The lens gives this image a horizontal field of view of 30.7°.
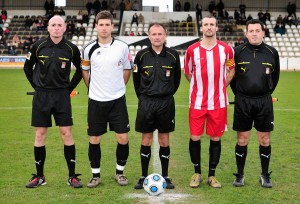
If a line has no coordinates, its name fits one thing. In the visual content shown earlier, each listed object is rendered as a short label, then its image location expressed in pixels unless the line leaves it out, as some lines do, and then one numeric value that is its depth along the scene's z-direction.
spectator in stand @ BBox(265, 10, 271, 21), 42.01
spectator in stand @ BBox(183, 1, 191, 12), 42.58
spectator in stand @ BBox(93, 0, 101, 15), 42.40
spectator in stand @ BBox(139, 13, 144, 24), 40.91
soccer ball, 6.14
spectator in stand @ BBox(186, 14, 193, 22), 40.69
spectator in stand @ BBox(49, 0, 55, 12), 43.28
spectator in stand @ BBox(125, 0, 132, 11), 42.69
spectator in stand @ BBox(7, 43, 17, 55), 35.08
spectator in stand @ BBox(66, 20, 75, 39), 38.94
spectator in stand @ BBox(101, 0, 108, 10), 42.25
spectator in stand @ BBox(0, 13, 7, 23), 42.00
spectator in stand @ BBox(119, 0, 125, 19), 41.97
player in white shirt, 6.56
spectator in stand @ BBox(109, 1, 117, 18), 42.39
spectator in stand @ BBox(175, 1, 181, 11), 42.56
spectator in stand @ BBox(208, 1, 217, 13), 42.56
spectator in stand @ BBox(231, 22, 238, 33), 39.30
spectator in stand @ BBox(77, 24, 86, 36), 38.75
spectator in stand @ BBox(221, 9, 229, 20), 41.97
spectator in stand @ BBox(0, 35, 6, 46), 37.66
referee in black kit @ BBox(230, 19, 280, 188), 6.65
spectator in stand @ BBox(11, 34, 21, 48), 36.34
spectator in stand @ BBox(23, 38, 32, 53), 35.35
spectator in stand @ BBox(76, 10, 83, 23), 41.16
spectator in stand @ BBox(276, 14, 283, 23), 40.94
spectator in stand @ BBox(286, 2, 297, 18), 43.03
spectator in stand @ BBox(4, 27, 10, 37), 39.58
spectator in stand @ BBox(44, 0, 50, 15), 43.19
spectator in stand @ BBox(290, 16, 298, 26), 41.18
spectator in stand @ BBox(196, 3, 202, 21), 41.59
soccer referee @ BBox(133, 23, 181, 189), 6.59
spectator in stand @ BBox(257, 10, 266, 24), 41.27
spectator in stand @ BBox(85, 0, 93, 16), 42.88
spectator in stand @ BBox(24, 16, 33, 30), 40.53
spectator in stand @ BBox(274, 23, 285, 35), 39.47
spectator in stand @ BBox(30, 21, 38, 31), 40.12
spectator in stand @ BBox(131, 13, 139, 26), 40.20
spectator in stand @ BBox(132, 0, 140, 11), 42.58
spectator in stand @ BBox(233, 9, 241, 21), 41.66
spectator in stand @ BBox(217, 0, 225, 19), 42.70
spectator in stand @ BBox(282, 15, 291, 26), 41.28
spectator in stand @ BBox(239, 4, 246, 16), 42.47
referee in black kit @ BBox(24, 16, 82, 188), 6.55
